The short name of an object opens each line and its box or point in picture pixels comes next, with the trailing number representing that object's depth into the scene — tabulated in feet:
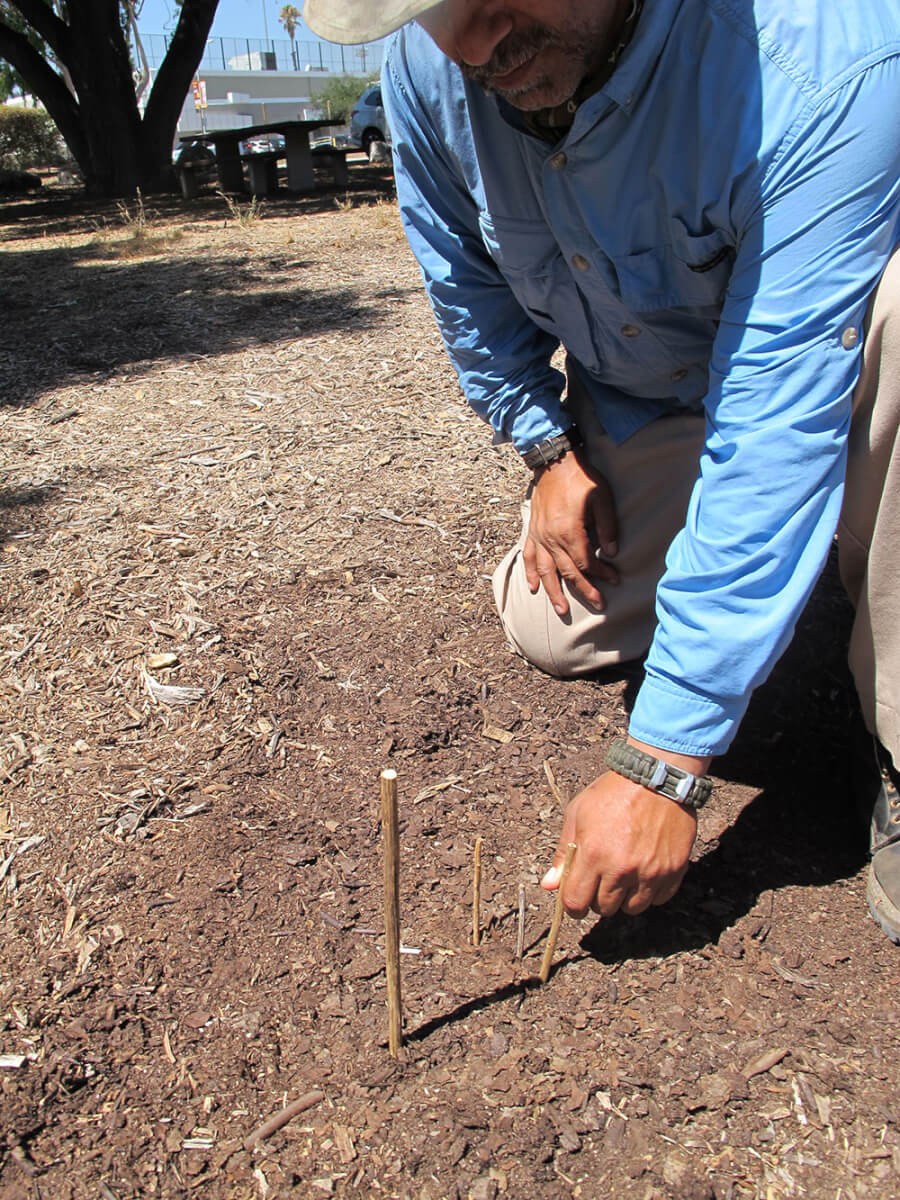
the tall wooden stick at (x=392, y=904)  4.32
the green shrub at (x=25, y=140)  82.33
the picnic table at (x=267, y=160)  38.99
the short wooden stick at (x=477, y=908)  5.65
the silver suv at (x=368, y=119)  68.03
